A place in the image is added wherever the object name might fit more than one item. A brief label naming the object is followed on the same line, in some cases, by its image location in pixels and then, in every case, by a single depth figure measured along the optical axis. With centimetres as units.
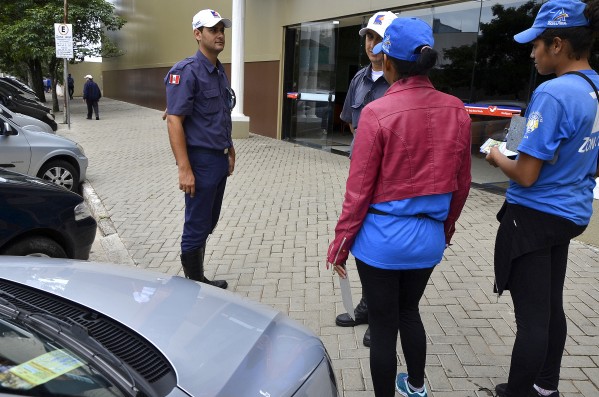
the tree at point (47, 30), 2055
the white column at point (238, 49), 1311
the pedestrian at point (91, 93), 2003
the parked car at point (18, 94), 1386
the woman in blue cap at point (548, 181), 204
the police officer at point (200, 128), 347
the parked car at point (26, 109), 1295
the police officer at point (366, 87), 290
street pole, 1549
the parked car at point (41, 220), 365
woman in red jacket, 207
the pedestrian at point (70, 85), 2882
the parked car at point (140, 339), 146
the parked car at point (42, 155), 677
